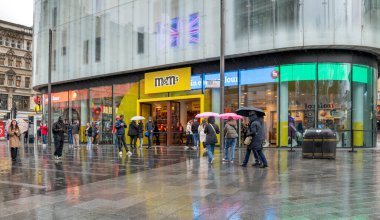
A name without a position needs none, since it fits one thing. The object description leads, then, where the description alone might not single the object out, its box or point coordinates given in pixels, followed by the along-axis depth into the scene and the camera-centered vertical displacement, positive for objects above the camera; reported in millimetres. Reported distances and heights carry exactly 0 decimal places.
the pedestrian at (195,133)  22656 -667
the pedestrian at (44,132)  31594 -877
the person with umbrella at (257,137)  13086 -498
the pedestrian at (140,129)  24464 -488
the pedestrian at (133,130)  21091 -468
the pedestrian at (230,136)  14633 -524
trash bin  15734 -836
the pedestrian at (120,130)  18969 -431
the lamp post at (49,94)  31325 +2020
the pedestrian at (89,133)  27312 -851
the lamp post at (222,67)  19703 +2567
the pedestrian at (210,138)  14297 -582
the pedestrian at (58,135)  16797 -592
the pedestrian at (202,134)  19556 -622
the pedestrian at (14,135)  16500 -586
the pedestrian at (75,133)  27638 -834
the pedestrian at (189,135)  24509 -835
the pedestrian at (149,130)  24627 -548
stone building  72438 +9314
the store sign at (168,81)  26484 +2664
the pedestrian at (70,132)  29109 -822
